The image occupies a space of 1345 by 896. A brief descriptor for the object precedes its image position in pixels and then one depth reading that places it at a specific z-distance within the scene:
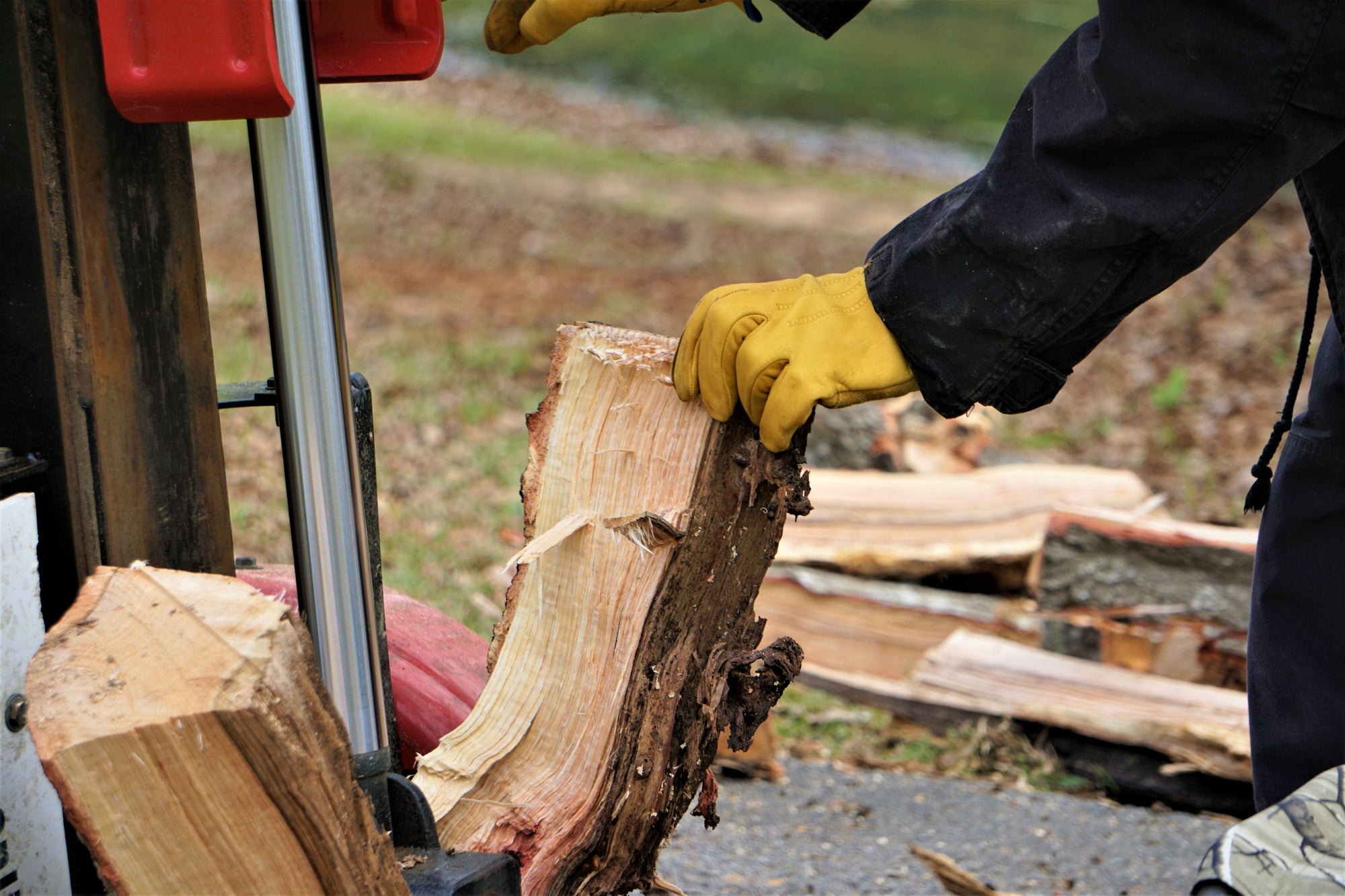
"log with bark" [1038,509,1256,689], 5.71
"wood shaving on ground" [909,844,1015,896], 4.00
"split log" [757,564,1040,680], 6.19
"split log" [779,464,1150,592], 6.55
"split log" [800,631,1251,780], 5.06
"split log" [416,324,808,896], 2.78
